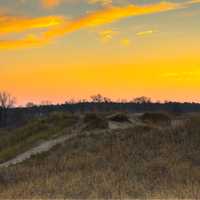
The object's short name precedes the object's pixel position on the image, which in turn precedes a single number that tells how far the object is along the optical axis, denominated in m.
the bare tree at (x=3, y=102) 112.17
